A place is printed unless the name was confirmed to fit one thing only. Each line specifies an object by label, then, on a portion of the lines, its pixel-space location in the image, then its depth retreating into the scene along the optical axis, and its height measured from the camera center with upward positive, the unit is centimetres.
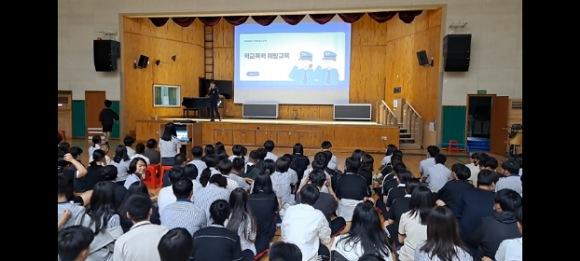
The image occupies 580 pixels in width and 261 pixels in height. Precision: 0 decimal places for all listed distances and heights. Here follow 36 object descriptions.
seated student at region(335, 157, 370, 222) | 441 -82
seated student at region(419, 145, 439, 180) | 575 -65
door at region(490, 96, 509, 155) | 1052 -22
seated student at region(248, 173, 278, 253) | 371 -84
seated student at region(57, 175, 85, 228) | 282 -66
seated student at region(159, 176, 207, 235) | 308 -76
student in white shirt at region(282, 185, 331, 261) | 309 -85
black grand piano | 1327 +23
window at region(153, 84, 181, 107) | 1389 +52
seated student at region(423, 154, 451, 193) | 507 -73
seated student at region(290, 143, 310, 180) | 563 -69
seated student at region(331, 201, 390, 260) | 264 -78
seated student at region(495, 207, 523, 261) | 249 -80
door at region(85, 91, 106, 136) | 1250 +10
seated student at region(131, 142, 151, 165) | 583 -54
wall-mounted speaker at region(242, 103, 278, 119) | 1505 +4
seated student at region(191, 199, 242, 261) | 258 -81
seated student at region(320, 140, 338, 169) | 620 -70
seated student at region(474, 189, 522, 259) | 288 -75
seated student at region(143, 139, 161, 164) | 661 -67
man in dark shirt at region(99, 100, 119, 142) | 1099 -21
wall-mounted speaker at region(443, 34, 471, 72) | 1024 +154
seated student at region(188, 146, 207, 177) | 519 -62
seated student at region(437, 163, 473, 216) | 390 -68
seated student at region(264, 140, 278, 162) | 623 -53
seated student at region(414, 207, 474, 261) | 241 -72
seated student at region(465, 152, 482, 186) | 554 -69
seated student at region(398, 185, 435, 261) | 304 -77
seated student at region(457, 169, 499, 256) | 364 -77
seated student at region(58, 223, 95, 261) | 209 -66
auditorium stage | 1082 -54
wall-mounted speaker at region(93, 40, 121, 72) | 1191 +156
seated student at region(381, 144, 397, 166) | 623 -62
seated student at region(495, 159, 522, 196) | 423 -63
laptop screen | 920 -47
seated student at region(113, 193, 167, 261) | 242 -75
